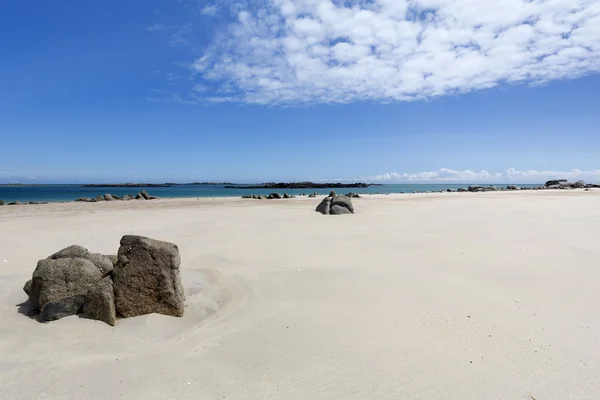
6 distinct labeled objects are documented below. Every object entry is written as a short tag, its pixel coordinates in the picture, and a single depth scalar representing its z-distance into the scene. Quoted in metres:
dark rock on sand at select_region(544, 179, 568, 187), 62.95
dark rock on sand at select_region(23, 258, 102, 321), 4.70
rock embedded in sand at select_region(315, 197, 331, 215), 17.87
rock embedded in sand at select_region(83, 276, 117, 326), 4.67
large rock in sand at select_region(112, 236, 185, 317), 4.88
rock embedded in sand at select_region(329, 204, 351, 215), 17.19
